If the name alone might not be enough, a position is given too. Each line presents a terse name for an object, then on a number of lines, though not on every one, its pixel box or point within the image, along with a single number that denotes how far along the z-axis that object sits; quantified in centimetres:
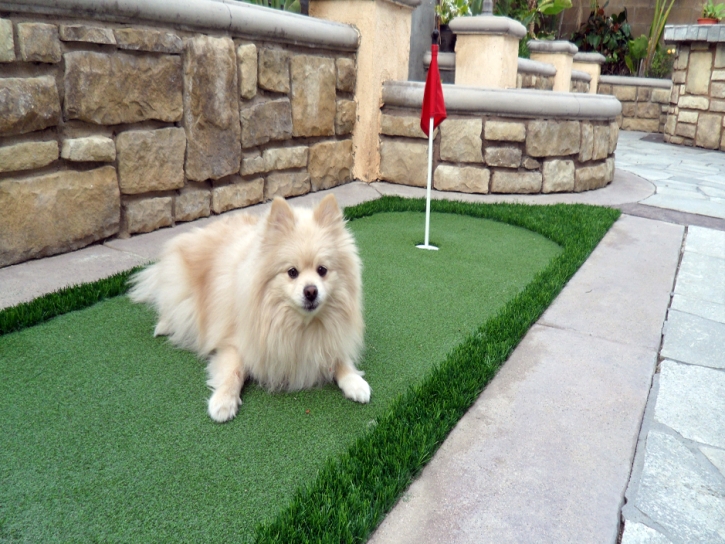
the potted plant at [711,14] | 1182
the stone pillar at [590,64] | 1357
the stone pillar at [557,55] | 1173
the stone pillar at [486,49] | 789
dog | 234
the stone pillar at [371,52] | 629
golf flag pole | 466
